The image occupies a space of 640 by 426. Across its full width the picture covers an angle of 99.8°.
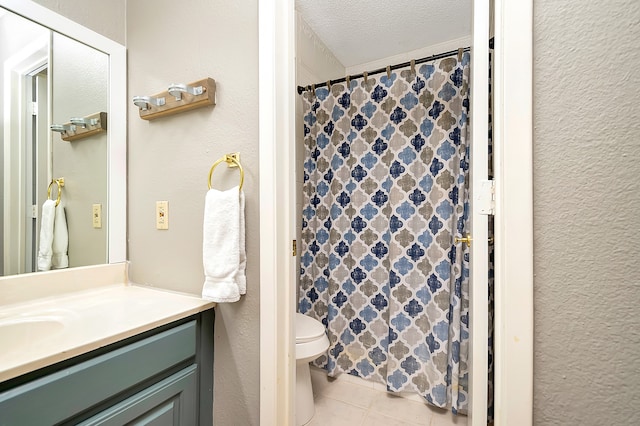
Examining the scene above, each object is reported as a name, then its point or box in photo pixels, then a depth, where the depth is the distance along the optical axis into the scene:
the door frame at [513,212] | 0.58
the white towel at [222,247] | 0.89
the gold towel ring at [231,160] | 0.97
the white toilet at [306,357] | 1.37
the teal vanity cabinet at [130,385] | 0.59
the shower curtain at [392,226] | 1.58
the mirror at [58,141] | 0.98
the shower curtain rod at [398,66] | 1.56
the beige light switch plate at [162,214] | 1.14
